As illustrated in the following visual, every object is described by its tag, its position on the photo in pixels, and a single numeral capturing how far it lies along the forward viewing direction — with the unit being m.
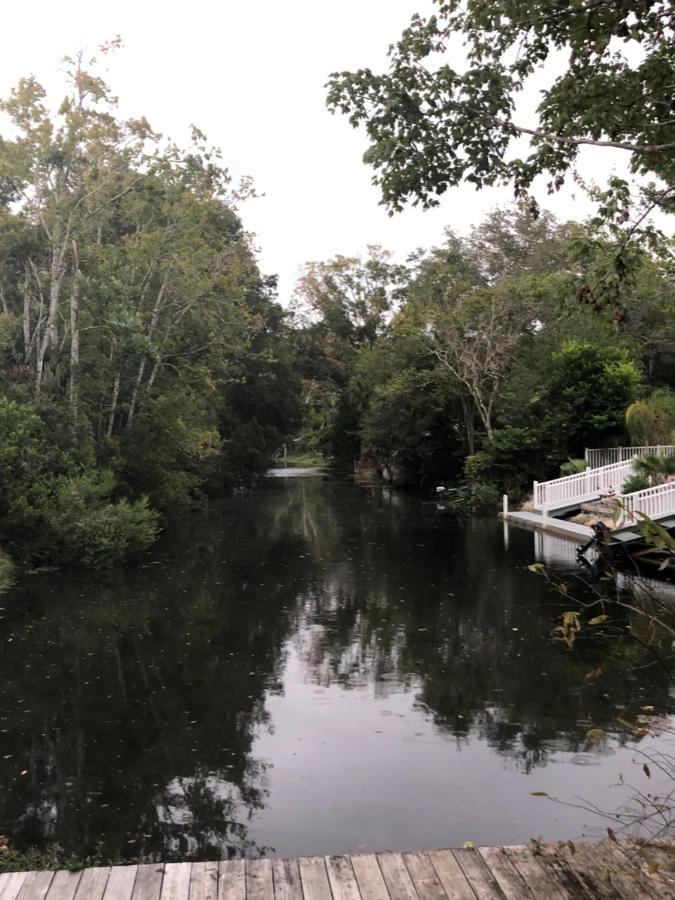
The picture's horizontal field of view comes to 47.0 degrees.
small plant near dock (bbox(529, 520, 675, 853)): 3.21
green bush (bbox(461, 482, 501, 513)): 29.70
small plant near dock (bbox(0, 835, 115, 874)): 4.39
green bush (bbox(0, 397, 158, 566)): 16.69
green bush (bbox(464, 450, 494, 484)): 31.27
